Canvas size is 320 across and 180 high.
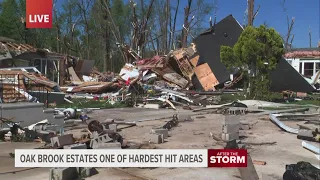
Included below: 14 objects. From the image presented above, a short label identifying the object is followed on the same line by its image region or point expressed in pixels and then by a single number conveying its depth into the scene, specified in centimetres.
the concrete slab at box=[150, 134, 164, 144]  805
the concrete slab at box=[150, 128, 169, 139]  852
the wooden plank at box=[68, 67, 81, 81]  2877
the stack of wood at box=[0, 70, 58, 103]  1233
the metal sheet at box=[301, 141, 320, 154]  711
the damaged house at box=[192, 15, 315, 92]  2389
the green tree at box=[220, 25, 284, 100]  1678
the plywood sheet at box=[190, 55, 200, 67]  2530
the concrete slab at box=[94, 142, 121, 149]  607
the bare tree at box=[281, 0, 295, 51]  4844
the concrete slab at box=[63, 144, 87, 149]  582
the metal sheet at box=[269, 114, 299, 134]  958
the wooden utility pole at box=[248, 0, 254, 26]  2304
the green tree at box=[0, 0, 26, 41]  3100
